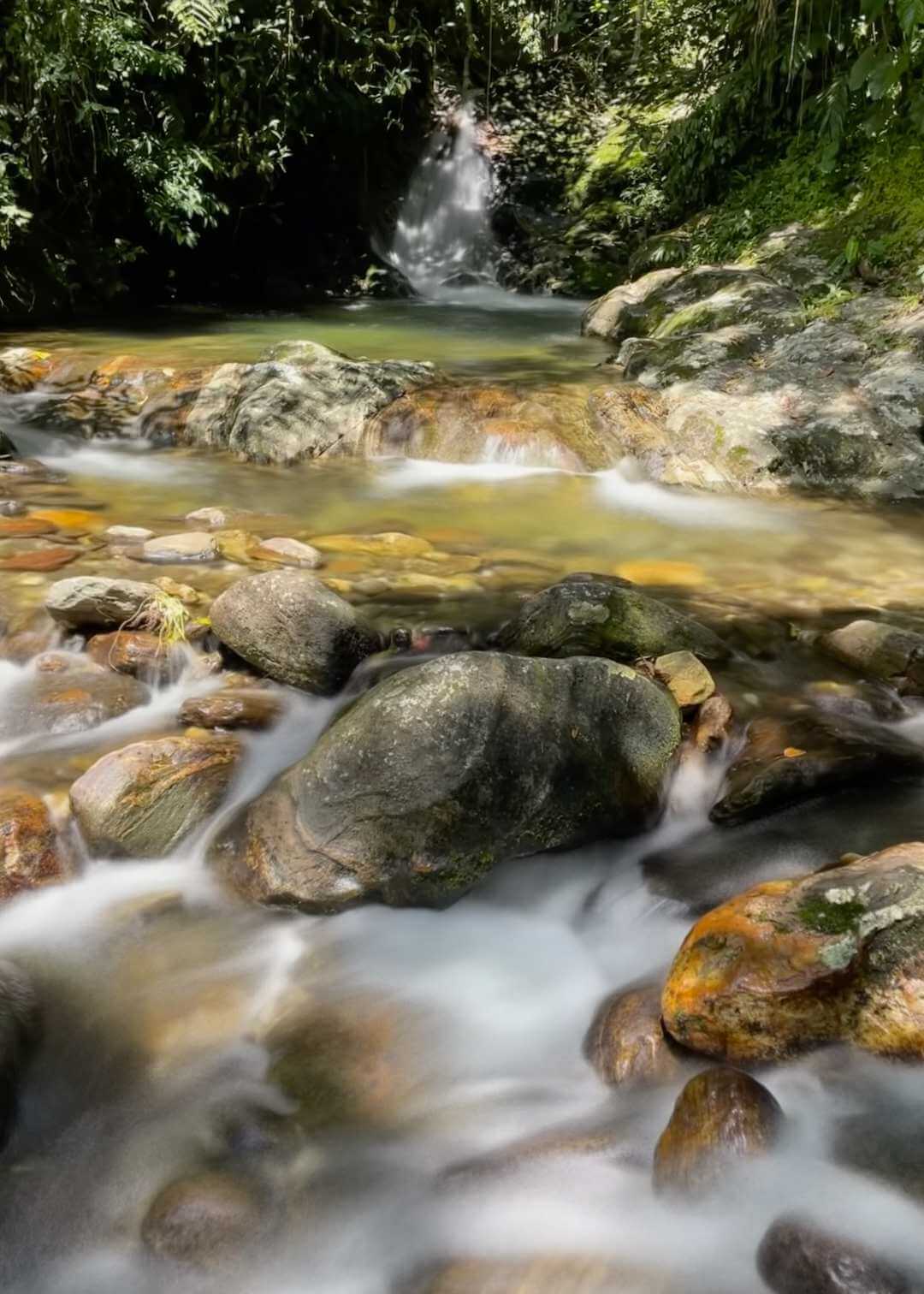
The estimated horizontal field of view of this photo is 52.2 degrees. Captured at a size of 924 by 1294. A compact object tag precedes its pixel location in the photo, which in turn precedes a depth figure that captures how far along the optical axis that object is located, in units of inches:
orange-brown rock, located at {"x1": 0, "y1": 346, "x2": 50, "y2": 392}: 316.2
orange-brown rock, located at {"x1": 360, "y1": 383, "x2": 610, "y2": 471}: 271.9
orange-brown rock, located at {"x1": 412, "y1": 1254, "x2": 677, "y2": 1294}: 75.3
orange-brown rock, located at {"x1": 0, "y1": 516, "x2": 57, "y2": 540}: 200.1
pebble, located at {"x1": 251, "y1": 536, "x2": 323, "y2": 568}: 193.5
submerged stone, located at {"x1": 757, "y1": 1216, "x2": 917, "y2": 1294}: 69.3
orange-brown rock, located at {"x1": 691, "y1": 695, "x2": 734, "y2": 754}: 137.8
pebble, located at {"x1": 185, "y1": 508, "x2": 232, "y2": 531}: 215.2
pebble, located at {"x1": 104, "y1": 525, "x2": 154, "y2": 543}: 198.8
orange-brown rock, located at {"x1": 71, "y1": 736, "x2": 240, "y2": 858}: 120.3
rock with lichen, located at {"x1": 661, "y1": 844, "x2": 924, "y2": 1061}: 86.1
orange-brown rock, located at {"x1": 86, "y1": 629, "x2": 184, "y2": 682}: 151.1
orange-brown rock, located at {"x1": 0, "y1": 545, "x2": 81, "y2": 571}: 182.9
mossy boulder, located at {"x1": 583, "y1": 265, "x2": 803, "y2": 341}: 329.4
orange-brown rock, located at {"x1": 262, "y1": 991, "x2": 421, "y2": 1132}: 92.3
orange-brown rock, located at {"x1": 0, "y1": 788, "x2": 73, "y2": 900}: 114.7
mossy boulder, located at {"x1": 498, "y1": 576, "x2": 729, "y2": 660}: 152.6
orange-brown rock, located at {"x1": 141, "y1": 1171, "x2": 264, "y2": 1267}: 79.7
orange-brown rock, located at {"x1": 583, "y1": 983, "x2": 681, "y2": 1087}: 91.4
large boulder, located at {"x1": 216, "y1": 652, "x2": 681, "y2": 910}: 115.4
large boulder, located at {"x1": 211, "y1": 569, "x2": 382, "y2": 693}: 149.6
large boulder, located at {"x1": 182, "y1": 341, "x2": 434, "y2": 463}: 276.2
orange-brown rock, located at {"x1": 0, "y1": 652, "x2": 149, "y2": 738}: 141.3
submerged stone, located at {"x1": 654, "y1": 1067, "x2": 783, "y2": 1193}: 80.1
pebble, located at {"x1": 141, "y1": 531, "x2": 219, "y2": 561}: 191.2
